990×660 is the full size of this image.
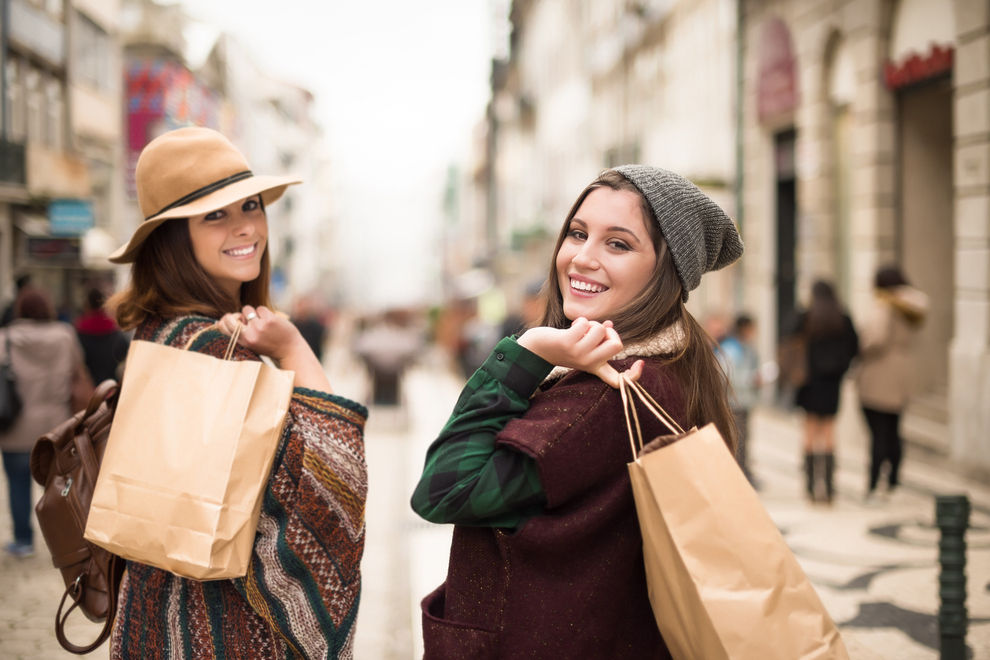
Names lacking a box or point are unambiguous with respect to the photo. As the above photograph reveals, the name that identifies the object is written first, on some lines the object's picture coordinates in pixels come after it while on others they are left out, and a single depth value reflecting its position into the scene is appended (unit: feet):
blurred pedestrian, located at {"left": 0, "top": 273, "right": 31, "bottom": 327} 31.12
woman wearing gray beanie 6.25
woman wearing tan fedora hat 7.44
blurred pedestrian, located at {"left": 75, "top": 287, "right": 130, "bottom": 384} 30.91
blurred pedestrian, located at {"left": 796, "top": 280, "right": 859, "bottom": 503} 28.40
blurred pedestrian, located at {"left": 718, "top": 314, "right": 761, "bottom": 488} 29.40
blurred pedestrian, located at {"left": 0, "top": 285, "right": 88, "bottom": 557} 23.25
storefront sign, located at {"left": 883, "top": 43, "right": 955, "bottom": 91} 35.47
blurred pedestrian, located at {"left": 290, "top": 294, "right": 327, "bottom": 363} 48.62
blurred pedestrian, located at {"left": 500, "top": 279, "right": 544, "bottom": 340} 36.96
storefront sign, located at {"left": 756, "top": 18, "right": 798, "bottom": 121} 50.16
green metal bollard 14.21
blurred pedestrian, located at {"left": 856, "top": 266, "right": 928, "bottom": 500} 29.07
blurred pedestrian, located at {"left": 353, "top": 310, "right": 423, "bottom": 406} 52.06
